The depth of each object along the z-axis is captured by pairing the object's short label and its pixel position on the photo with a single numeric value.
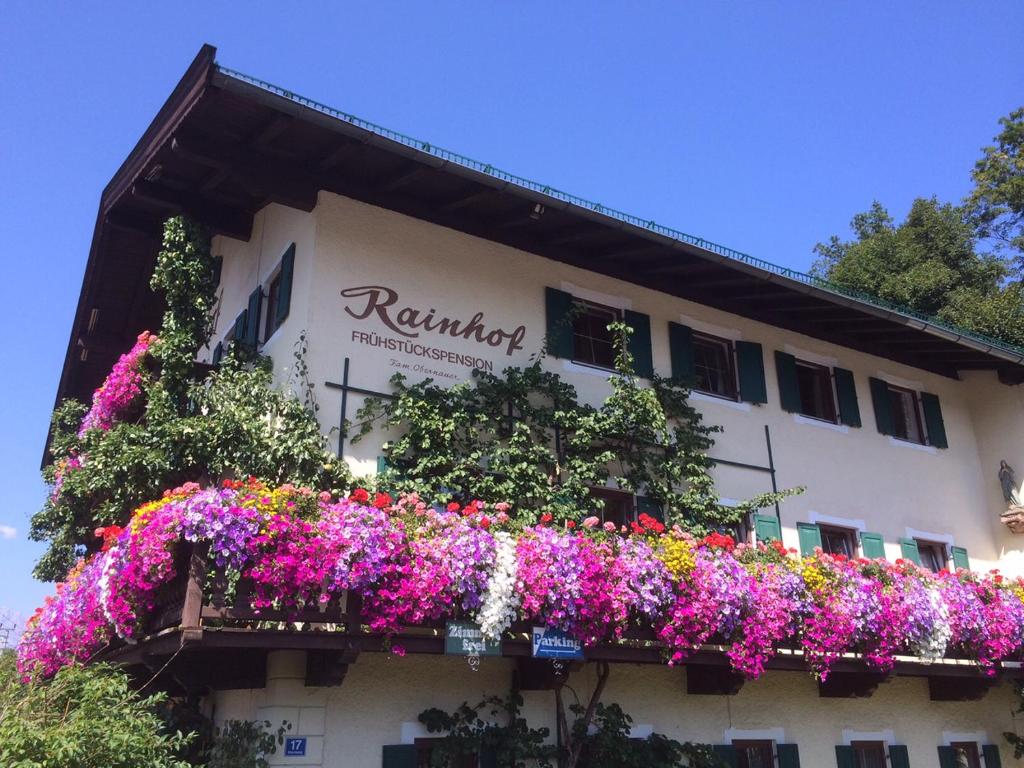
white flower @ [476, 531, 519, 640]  7.84
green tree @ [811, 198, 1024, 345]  18.84
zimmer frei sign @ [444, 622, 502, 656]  7.71
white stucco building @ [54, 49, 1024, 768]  9.23
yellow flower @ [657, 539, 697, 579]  8.92
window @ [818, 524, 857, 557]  12.78
